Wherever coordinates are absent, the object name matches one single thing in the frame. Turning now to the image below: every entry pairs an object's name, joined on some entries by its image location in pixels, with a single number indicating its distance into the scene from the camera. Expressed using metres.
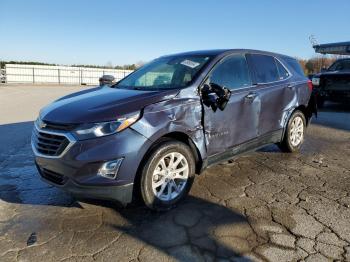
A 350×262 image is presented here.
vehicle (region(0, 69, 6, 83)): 26.95
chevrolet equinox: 3.31
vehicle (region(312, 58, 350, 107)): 11.12
